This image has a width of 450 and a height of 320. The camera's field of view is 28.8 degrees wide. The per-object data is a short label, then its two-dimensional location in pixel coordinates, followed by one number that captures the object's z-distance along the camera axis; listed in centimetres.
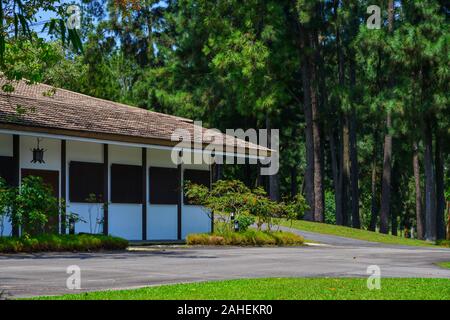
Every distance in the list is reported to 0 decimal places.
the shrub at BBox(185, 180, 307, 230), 2934
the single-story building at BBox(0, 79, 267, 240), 2586
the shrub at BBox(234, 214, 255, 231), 2903
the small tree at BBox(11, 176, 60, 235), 2341
